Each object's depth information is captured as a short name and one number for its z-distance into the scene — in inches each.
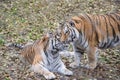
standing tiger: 450.4
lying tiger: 439.9
